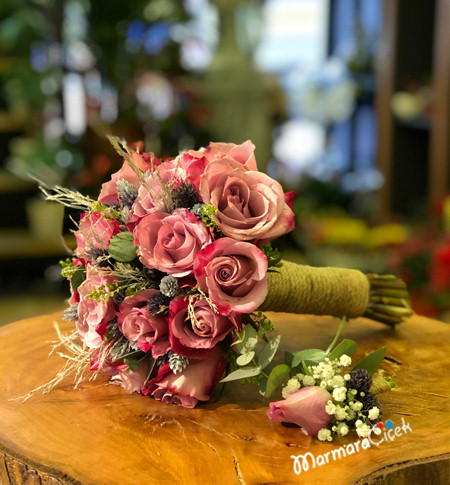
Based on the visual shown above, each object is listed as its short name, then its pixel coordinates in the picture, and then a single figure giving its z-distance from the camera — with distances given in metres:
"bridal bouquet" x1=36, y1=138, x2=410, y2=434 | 0.90
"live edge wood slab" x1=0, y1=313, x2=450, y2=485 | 0.77
